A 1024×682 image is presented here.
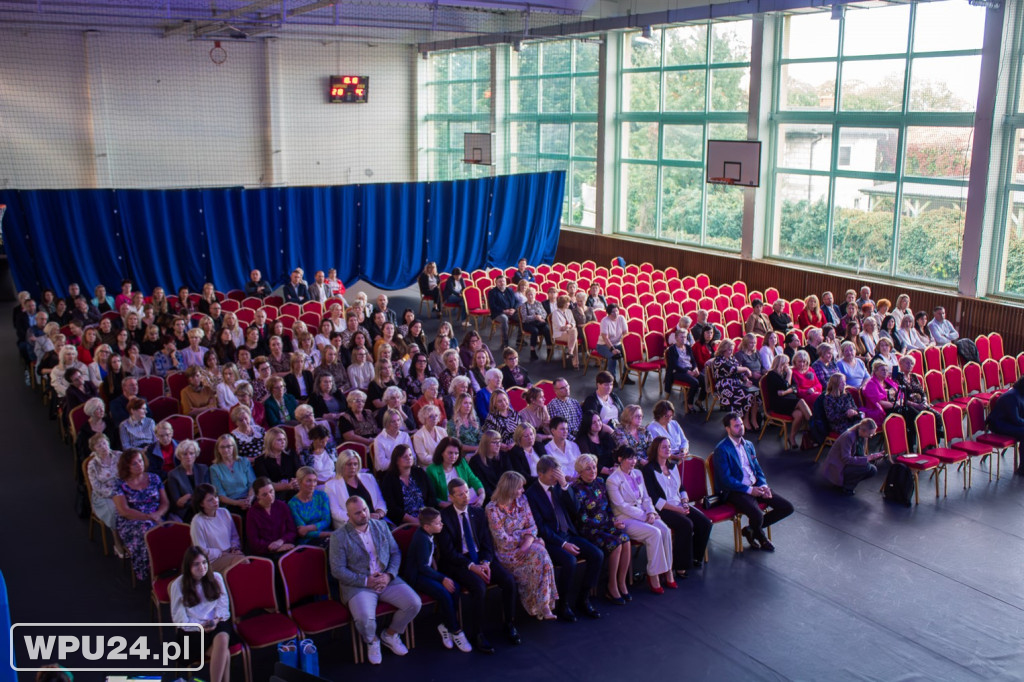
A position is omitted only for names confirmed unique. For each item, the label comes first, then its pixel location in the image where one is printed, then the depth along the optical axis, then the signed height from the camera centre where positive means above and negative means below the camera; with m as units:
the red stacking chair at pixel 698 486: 6.99 -2.34
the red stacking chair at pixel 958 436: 8.45 -2.34
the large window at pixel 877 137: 12.91 +0.79
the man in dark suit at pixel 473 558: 5.71 -2.42
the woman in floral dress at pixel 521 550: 5.90 -2.39
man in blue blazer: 6.95 -2.31
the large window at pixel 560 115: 18.72 +1.48
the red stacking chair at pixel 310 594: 5.36 -2.53
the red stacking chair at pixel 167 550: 5.72 -2.36
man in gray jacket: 5.42 -2.42
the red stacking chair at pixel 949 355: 10.98 -2.00
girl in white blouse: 4.95 -2.36
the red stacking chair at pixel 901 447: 8.07 -2.36
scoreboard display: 21.23 +2.16
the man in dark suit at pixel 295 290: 13.34 -1.61
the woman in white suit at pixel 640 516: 6.38 -2.37
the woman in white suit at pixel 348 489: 6.18 -2.13
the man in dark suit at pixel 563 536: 6.05 -2.42
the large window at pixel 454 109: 21.41 +1.81
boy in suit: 5.64 -2.48
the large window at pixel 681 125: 15.86 +1.13
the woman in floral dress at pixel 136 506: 6.20 -2.27
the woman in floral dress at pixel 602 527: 6.26 -2.39
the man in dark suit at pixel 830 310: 12.42 -1.68
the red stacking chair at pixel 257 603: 5.19 -2.51
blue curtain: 13.36 -0.84
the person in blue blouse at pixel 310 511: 6.00 -2.21
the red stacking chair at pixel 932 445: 8.23 -2.36
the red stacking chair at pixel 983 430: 8.66 -2.38
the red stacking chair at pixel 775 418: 9.39 -2.40
